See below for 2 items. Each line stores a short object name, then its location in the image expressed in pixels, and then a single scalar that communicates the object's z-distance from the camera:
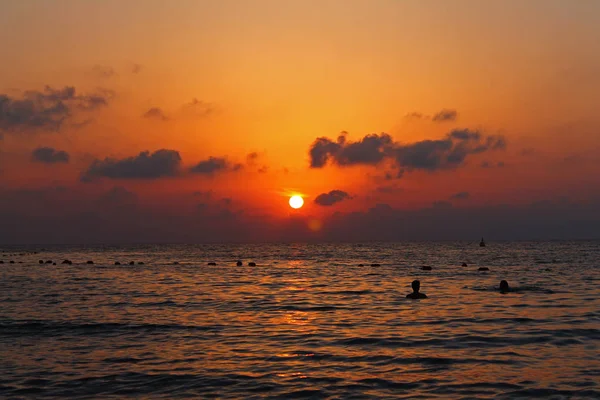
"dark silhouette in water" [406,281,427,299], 43.66
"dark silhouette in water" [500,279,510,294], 47.59
